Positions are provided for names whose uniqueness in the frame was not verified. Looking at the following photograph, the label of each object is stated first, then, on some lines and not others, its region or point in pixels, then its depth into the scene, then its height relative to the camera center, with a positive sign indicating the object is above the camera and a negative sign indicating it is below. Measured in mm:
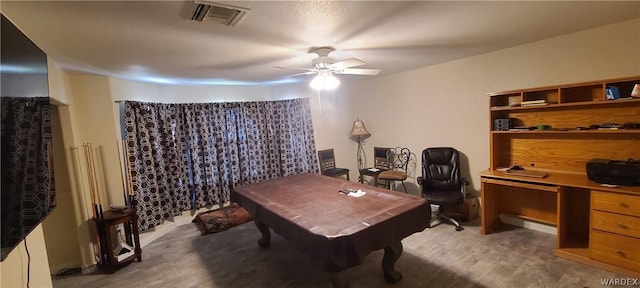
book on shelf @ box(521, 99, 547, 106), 2933 +74
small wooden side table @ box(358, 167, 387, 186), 4664 -877
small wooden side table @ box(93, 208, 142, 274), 2906 -1066
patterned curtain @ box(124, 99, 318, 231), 3693 -289
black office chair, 3596 -853
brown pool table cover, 1827 -730
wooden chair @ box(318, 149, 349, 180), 5207 -792
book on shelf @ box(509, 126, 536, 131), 3125 -209
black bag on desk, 2363 -599
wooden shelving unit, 2395 -629
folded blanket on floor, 3916 -1292
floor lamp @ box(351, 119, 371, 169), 5141 -272
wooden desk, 2332 -1086
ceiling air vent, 1658 +745
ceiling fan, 2678 +551
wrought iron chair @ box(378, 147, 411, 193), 4436 -766
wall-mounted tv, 1086 +22
